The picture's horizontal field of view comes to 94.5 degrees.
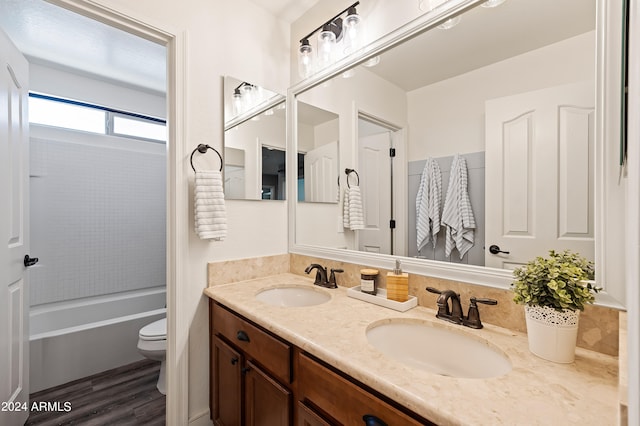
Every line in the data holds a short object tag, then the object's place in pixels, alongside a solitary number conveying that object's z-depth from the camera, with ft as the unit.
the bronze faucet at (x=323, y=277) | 5.30
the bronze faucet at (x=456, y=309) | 3.40
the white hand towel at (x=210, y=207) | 4.86
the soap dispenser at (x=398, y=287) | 4.14
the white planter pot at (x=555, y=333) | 2.60
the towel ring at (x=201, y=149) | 5.08
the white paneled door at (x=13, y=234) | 4.74
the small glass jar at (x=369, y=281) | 4.55
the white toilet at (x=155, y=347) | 6.56
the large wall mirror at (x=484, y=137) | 3.01
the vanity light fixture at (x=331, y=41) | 5.07
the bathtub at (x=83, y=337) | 6.71
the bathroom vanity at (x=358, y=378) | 2.07
